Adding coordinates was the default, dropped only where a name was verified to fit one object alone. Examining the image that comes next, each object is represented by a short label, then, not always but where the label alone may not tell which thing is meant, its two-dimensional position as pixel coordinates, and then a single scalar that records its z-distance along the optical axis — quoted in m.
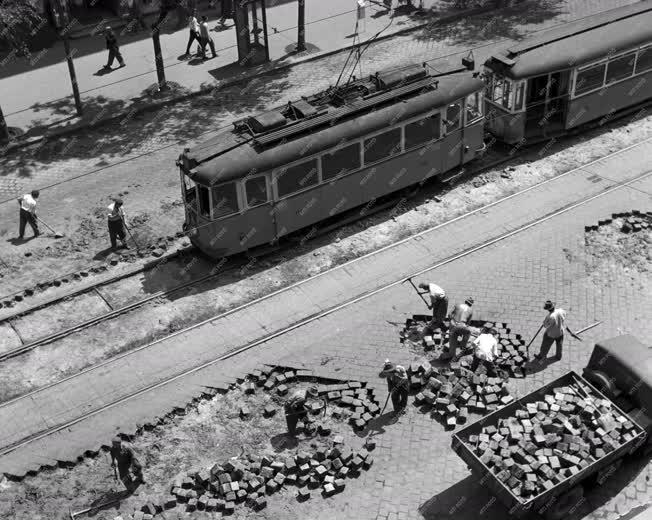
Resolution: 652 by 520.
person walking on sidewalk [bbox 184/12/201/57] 31.20
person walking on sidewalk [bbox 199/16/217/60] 31.33
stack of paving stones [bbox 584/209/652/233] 21.44
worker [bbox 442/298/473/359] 17.39
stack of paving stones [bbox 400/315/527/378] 17.47
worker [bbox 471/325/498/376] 17.17
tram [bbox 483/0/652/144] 23.80
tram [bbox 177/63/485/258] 19.67
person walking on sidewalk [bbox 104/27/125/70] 30.56
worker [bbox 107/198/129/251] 21.17
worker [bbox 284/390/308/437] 15.84
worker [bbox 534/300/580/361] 17.00
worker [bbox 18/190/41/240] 21.80
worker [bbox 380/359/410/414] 15.96
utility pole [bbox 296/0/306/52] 31.12
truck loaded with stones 13.76
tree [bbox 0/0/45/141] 24.48
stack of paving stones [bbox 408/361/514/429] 16.45
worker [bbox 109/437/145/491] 14.82
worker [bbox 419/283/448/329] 18.06
